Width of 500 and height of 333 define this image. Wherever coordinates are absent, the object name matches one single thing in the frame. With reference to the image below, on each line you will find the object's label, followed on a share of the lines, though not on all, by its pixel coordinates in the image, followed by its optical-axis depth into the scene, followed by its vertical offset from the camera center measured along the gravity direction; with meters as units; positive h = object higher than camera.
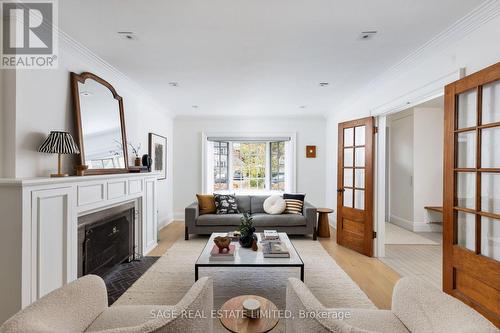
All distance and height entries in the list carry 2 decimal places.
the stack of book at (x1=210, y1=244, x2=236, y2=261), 2.46 -0.90
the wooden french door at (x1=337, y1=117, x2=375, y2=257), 3.55 -0.28
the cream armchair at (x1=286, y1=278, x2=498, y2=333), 1.01 -0.69
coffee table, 2.36 -0.93
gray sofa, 4.29 -0.97
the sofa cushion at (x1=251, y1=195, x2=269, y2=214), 4.88 -0.72
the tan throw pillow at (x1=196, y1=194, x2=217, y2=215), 4.59 -0.71
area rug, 2.37 -1.27
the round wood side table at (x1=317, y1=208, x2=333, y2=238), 4.50 -1.07
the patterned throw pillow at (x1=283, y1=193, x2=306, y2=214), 4.59 -0.68
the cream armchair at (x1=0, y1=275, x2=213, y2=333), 1.01 -0.70
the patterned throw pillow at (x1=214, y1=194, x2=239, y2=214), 4.59 -0.71
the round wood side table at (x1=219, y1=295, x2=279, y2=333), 1.32 -0.86
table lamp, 2.01 +0.17
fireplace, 2.39 -0.82
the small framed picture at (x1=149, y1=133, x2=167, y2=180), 4.46 +0.26
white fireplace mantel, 1.65 -0.49
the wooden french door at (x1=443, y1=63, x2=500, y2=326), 1.80 -0.20
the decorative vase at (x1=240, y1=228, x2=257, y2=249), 2.83 -0.85
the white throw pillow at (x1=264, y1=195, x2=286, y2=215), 4.55 -0.71
